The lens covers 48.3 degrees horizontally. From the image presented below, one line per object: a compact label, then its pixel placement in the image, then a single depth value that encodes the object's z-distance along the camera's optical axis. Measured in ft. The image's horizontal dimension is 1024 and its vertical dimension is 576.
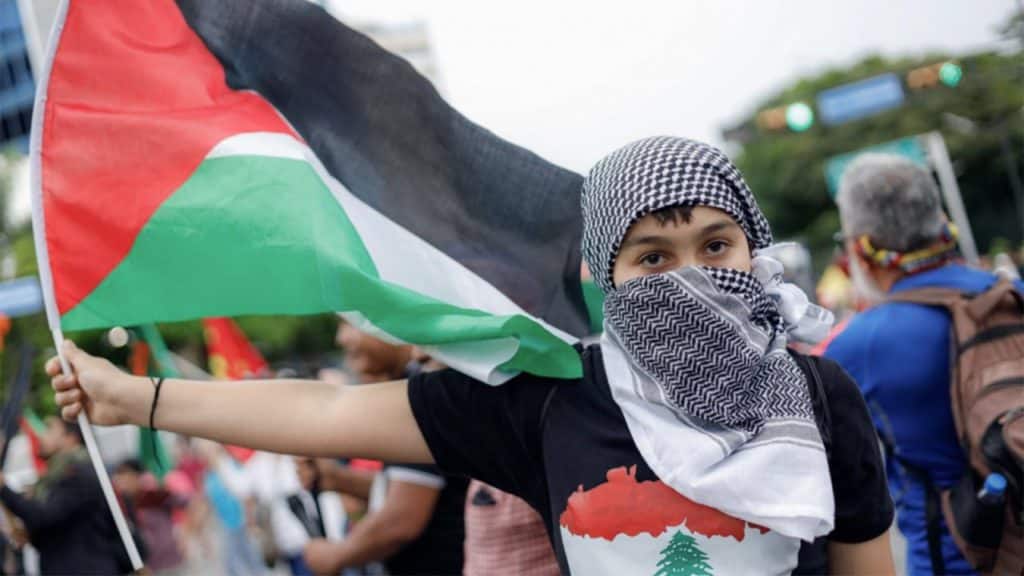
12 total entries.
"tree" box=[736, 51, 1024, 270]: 145.93
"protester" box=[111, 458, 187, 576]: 38.47
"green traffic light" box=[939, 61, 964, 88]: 51.75
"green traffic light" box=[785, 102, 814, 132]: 51.92
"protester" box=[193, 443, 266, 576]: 34.68
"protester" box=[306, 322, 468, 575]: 13.15
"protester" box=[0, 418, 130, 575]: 20.41
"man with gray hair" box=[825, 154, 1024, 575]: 11.00
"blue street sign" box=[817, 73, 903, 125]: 55.67
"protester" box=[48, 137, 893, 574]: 6.81
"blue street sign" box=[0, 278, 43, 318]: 49.90
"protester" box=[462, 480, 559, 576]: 10.21
